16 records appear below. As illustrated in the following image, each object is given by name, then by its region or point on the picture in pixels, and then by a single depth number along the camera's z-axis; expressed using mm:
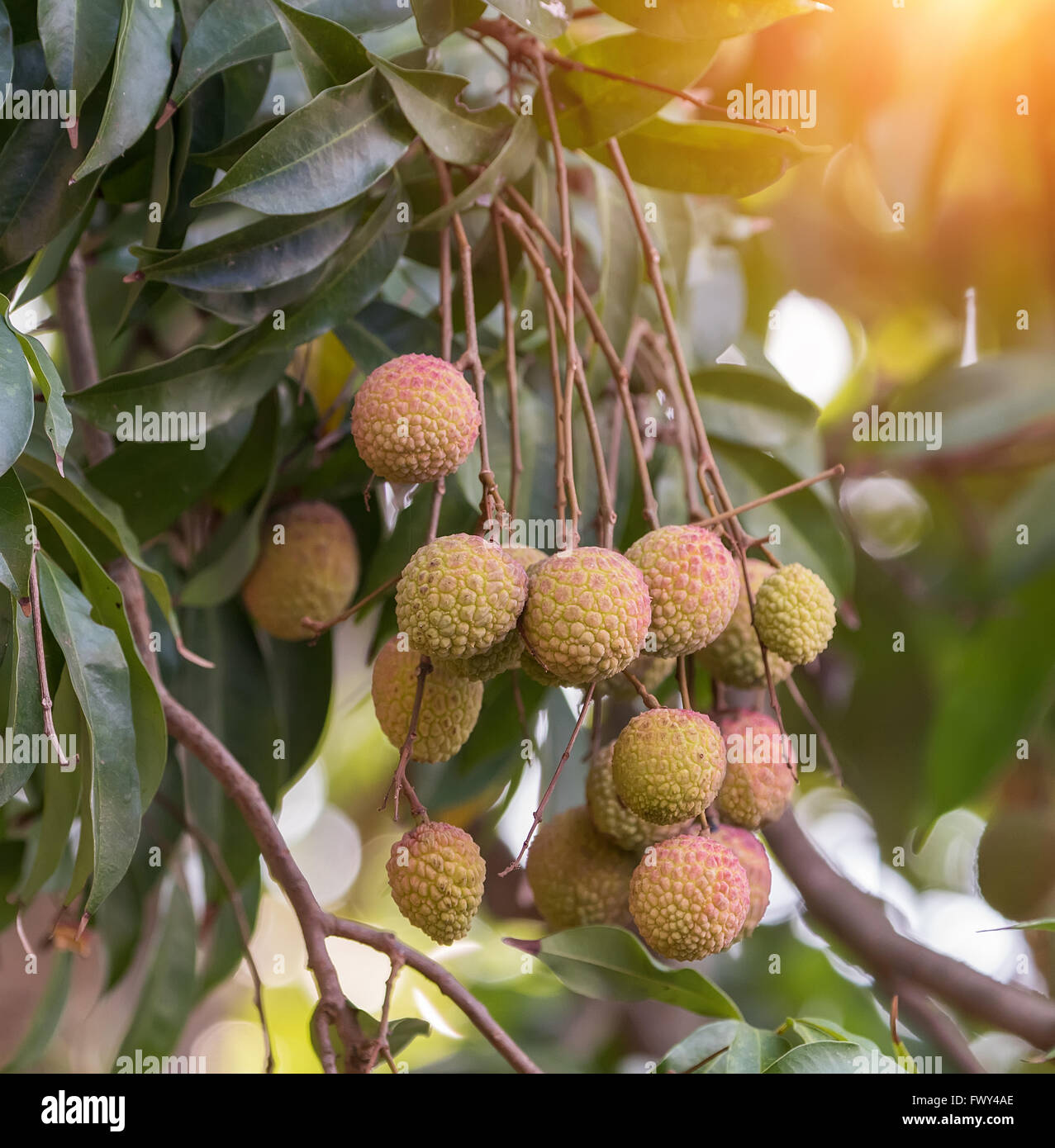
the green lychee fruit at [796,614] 1049
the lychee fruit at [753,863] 1071
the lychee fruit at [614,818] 1077
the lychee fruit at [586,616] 1007
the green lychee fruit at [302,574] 1162
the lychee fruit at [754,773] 1075
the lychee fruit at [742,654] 1081
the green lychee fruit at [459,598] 1007
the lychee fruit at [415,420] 1025
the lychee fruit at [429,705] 1046
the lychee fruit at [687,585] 1029
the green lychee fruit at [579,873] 1091
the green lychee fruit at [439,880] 1031
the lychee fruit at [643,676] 1092
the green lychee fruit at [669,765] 1022
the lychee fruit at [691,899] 1030
